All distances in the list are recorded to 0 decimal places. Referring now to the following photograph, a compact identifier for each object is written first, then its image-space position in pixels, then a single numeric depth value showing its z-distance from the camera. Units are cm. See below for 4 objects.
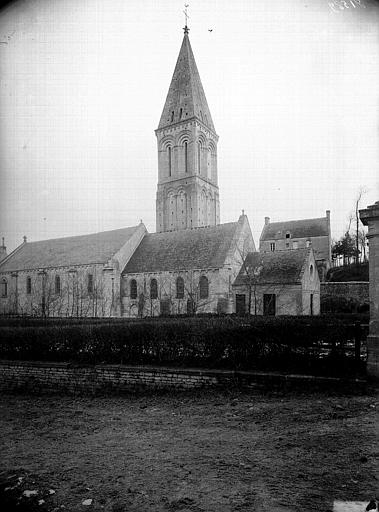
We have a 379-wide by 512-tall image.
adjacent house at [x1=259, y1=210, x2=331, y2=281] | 4969
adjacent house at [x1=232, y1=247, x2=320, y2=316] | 2655
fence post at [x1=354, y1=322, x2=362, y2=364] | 765
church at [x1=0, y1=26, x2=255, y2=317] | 3009
